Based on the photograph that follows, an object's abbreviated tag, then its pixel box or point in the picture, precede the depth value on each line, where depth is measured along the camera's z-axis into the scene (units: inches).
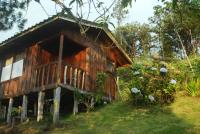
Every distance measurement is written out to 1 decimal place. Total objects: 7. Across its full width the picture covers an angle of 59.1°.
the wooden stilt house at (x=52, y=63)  295.7
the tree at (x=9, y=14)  177.9
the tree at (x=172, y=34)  497.3
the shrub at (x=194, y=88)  293.1
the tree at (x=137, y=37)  578.9
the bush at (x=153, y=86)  281.4
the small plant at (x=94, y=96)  302.1
